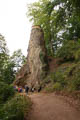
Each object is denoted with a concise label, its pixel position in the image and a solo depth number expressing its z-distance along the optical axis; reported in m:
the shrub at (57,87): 10.45
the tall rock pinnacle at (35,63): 15.72
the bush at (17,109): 4.51
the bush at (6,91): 8.22
